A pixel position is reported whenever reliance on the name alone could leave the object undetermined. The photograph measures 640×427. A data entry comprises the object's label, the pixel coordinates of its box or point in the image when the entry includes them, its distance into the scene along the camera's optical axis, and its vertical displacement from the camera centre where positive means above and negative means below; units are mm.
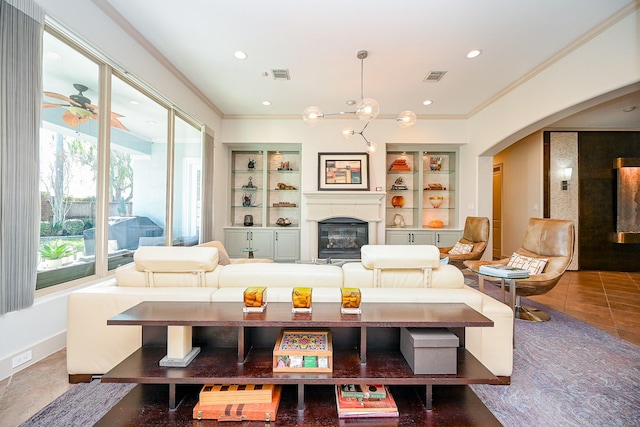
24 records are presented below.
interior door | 6863 +77
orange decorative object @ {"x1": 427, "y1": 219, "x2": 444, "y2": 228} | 5820 -161
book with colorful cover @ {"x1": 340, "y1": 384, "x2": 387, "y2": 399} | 1278 -813
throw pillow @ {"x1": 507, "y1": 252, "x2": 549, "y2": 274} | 3201 -558
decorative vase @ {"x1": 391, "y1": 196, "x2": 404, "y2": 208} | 5938 +309
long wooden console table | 1193 -685
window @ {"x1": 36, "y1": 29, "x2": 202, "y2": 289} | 2342 +487
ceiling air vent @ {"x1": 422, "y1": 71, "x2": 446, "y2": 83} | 3840 +1968
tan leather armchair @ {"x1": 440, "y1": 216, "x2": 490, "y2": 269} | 4465 -393
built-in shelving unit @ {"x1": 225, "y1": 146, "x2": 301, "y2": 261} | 5797 +336
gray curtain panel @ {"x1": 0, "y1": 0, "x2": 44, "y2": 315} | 1850 +458
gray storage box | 1216 -604
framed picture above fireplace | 5668 +917
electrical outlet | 1940 -1026
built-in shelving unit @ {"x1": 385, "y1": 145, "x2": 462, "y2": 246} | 5945 +577
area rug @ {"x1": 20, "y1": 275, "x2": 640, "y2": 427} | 1546 -1127
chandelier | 2891 +1125
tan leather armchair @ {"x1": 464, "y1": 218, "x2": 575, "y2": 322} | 3020 -449
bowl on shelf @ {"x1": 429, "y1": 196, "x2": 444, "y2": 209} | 6012 +318
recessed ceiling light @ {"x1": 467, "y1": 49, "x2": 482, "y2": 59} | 3324 +1956
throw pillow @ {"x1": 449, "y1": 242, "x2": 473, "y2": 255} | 4639 -553
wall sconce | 5474 +753
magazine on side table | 2510 -511
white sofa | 1692 -459
